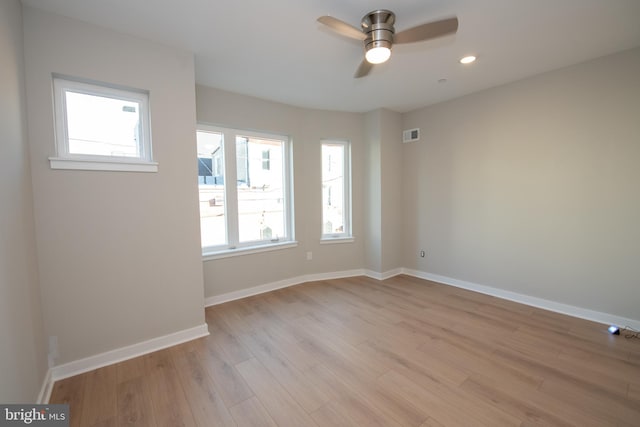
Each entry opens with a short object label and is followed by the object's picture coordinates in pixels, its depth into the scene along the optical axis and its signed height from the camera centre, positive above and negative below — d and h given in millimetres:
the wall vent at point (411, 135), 4211 +1063
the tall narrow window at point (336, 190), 4340 +191
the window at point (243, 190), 3363 +193
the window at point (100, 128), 1990 +654
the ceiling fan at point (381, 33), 1746 +1154
